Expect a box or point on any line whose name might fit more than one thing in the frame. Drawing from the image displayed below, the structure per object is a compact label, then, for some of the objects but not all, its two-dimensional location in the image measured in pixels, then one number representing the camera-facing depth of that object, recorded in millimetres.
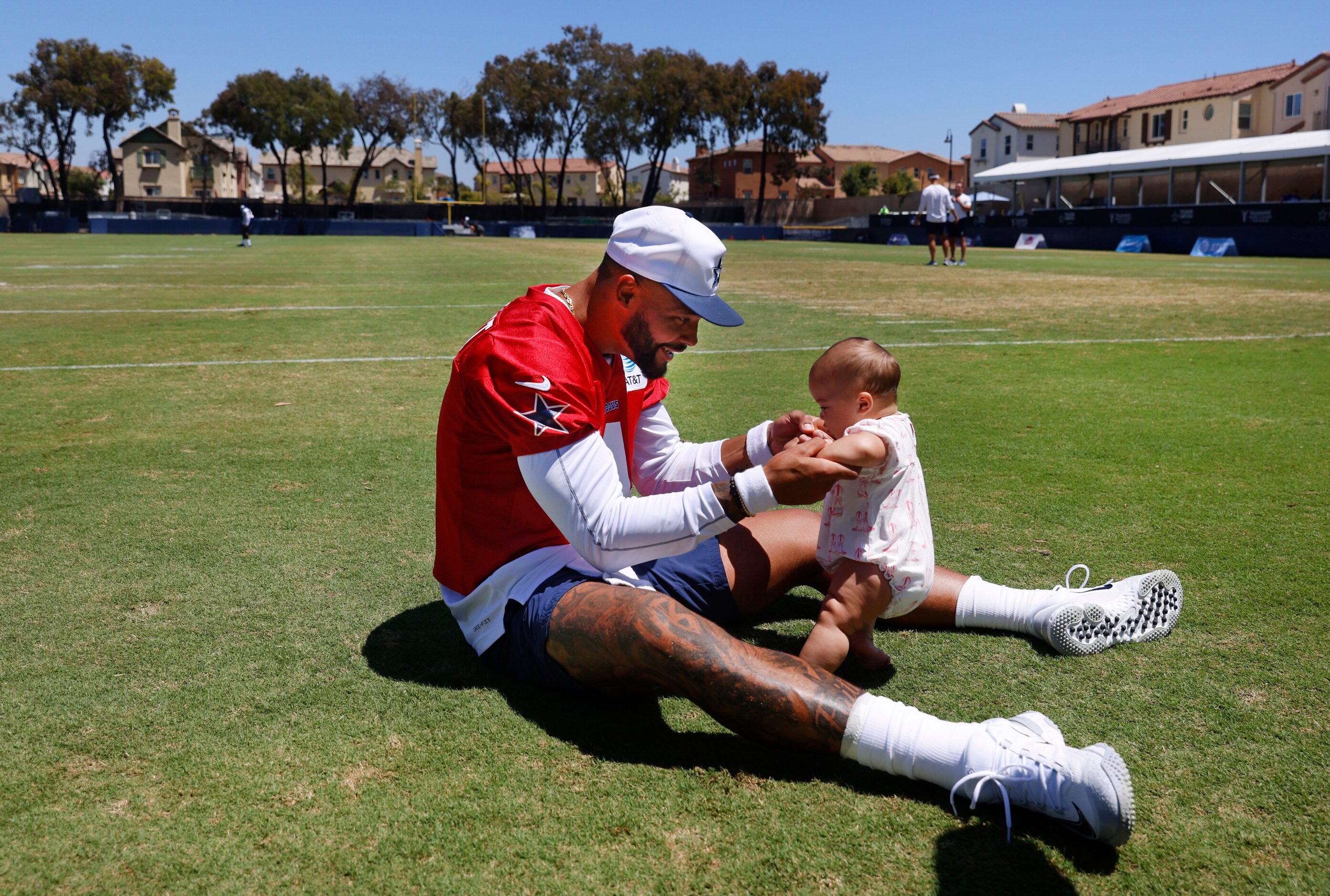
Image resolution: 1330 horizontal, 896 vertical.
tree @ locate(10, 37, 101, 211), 74562
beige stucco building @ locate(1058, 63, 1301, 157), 69938
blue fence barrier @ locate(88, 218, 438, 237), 58625
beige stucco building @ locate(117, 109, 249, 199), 112250
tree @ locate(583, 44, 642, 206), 76625
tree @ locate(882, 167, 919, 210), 90750
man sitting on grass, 2318
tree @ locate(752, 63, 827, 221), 78750
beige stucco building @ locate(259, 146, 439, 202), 133250
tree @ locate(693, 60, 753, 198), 77188
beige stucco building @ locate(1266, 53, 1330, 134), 62281
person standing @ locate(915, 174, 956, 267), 23391
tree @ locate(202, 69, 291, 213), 76625
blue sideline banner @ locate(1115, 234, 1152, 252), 33188
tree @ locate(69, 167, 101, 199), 107875
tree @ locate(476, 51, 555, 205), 78438
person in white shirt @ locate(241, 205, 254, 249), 38594
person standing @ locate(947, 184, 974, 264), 24438
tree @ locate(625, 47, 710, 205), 76312
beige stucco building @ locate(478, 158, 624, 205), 144625
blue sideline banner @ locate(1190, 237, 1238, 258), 29859
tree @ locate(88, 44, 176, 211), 75438
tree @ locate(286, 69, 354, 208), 77812
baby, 2912
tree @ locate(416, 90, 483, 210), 82500
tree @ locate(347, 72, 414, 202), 83062
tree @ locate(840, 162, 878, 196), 95750
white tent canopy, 42094
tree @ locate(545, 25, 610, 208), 77812
